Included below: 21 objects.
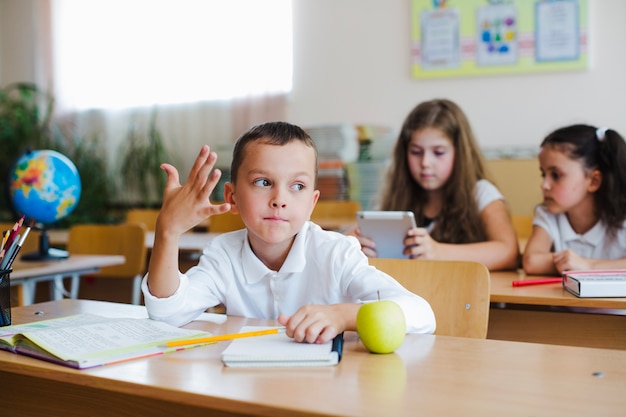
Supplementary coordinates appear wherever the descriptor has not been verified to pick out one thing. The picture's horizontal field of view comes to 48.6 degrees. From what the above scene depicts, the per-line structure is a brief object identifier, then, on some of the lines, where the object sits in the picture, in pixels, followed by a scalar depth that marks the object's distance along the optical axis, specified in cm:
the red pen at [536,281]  192
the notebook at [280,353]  99
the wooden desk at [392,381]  82
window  541
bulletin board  430
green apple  106
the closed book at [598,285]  169
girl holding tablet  238
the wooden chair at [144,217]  447
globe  287
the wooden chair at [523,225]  319
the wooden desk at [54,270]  251
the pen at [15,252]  137
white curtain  543
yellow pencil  114
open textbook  104
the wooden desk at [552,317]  172
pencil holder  133
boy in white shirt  123
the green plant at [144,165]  566
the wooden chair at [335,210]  423
